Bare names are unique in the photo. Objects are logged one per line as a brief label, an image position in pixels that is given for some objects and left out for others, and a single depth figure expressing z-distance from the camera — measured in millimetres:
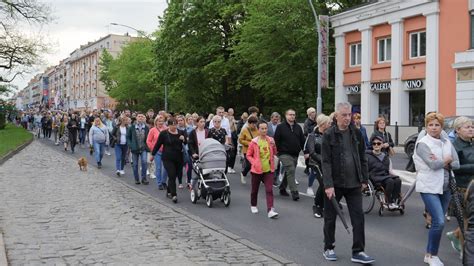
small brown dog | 17375
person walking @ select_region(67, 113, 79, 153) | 24641
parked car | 20594
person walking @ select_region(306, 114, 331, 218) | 9523
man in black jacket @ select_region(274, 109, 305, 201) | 11172
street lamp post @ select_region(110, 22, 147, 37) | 58938
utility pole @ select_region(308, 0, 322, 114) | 29469
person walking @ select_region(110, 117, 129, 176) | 16141
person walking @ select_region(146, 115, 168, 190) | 13391
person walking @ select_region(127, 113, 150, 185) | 14383
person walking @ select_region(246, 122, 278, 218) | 9555
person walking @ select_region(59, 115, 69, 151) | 26380
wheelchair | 9500
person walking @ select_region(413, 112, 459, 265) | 6121
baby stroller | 10695
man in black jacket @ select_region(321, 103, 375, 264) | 6281
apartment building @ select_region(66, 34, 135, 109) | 125750
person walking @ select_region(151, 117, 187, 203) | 11469
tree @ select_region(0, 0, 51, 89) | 42000
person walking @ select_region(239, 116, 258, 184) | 13077
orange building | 27656
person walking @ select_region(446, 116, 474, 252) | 6758
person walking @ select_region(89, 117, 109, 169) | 18453
